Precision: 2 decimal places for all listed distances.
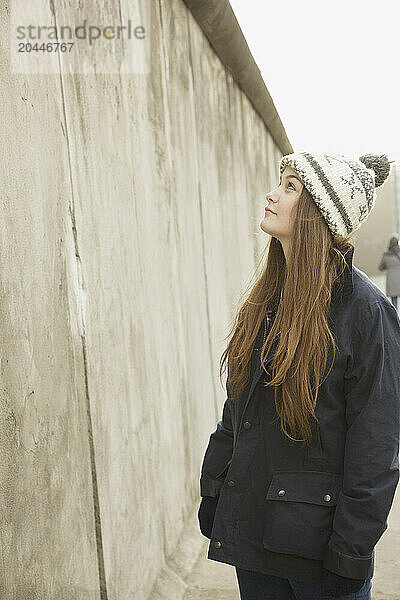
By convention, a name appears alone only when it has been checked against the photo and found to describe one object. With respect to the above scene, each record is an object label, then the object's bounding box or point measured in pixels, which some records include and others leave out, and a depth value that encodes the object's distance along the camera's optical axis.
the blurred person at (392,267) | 14.95
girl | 1.91
